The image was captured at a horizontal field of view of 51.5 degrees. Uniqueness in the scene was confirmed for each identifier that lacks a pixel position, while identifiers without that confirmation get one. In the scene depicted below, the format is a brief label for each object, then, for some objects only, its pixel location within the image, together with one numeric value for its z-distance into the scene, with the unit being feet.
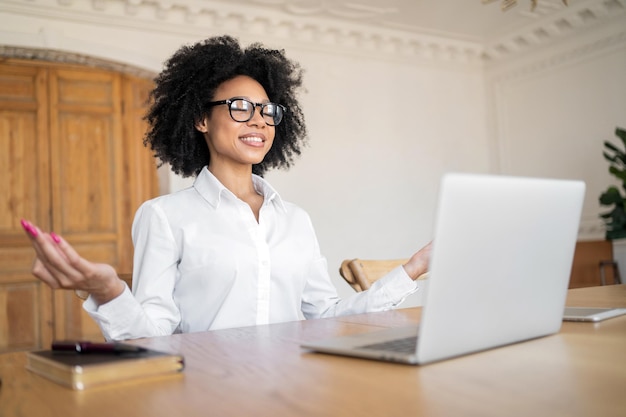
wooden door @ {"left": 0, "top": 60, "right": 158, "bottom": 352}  15.60
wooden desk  2.11
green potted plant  16.20
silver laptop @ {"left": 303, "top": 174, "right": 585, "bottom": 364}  2.51
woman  5.27
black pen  2.83
